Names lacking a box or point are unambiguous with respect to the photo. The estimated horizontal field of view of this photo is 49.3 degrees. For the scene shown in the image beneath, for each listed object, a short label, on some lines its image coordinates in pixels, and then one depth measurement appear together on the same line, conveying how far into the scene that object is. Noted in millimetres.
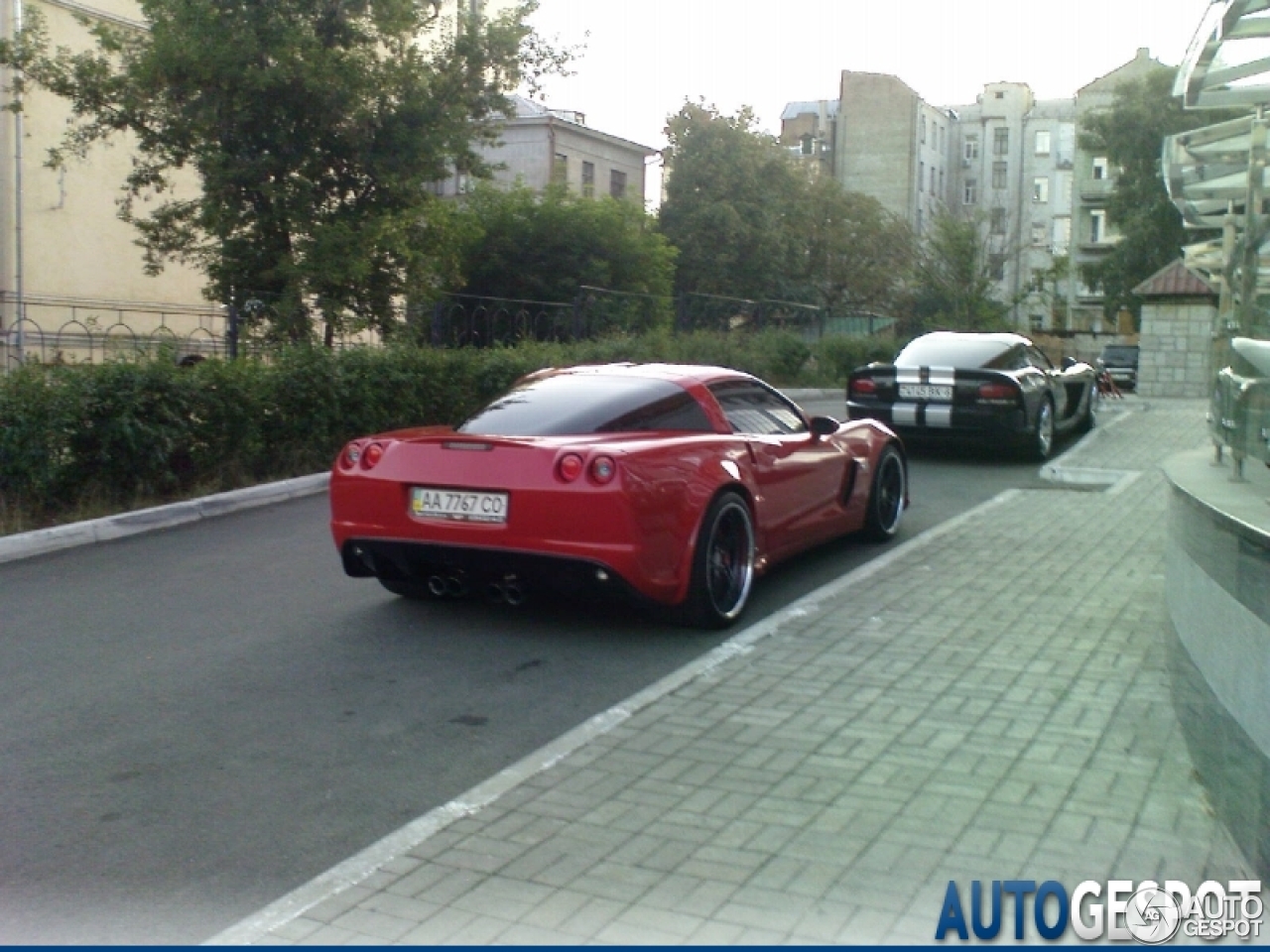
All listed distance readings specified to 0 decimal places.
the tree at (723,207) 49438
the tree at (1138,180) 56219
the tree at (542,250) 28797
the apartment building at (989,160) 76750
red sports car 6609
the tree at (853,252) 55938
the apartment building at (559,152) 47562
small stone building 26766
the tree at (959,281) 36750
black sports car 14203
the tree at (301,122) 15391
